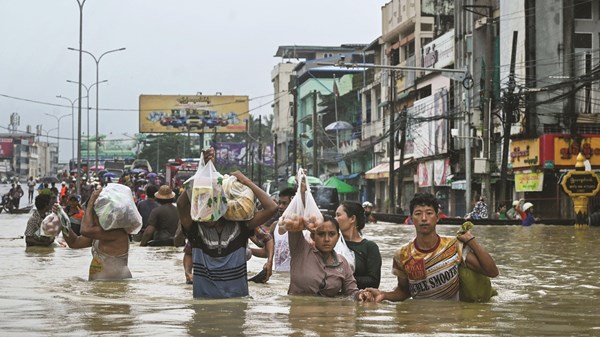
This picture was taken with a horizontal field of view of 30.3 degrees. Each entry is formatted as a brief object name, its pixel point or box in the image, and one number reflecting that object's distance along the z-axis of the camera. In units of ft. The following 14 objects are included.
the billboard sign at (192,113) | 355.77
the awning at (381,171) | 225.56
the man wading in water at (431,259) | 28.94
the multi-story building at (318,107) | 293.64
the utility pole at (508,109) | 131.13
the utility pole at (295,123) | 226.71
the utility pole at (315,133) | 219.61
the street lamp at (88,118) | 284.45
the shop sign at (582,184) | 120.47
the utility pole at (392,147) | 172.95
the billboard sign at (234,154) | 408.67
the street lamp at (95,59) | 240.03
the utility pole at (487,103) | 137.88
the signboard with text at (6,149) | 605.31
